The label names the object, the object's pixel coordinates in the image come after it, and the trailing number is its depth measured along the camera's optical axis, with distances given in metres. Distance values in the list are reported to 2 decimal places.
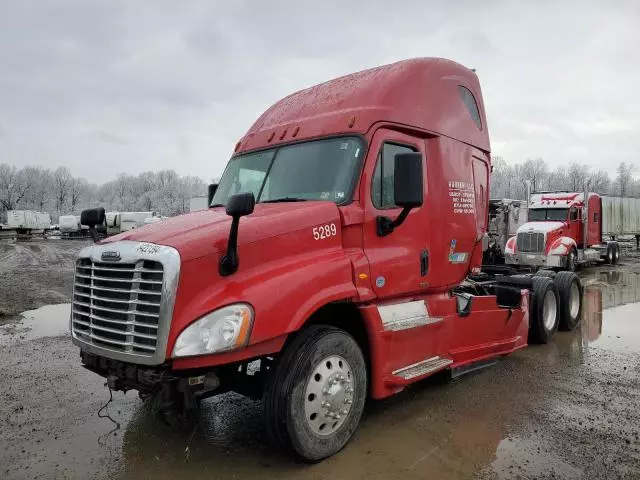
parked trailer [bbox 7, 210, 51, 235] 54.50
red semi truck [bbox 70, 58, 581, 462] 3.55
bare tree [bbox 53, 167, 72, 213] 97.68
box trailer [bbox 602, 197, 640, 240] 24.11
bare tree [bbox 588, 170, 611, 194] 100.54
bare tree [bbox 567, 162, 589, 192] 90.60
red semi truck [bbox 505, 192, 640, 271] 17.78
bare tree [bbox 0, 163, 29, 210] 84.88
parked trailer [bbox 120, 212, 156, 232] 50.49
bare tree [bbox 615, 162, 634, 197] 108.97
